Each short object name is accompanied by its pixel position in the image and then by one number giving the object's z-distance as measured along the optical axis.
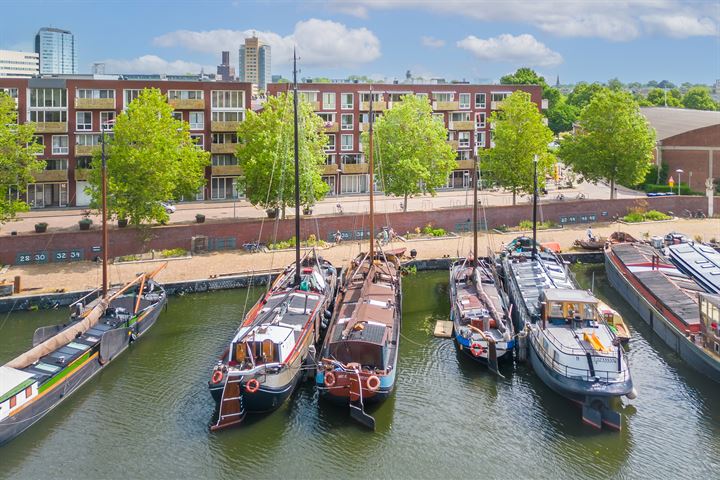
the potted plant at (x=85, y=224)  53.12
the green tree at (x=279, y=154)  53.12
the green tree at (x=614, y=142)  64.19
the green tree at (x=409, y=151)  60.59
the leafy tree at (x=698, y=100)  162.93
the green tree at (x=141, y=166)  47.75
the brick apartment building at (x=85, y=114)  65.00
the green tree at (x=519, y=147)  61.97
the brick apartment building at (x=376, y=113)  75.75
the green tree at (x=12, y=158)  45.41
